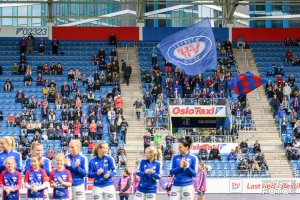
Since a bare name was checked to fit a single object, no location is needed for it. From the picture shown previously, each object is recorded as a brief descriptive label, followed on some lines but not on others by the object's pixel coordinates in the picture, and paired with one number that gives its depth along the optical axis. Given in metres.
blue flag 50.97
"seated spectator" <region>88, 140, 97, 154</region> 46.53
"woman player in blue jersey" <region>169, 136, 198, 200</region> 20.09
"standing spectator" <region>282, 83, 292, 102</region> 53.83
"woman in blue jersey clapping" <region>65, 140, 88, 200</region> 19.92
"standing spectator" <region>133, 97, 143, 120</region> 52.09
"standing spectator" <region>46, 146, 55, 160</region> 45.38
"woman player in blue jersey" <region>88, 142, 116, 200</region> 19.92
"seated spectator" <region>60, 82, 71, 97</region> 53.03
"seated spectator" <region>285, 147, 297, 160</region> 48.28
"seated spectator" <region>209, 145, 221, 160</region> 47.19
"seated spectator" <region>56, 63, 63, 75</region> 55.74
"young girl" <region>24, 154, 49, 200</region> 19.58
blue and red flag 52.29
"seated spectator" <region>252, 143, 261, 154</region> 48.09
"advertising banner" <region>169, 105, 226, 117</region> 52.78
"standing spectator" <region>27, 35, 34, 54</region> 58.22
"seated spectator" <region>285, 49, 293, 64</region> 58.94
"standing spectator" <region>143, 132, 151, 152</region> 48.59
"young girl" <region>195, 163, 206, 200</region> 28.03
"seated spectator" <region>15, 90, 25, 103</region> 52.00
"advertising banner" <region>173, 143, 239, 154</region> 48.88
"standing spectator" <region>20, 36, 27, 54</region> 57.97
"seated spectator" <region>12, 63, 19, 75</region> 55.66
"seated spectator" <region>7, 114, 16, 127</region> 49.75
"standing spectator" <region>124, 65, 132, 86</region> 55.66
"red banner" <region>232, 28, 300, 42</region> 61.75
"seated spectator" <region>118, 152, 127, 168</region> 45.44
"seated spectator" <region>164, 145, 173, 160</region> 46.78
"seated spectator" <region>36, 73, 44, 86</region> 54.41
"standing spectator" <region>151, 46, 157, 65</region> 58.09
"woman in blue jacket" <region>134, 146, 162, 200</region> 19.97
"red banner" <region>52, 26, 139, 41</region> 60.69
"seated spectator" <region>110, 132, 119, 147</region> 48.53
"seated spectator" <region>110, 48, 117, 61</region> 57.90
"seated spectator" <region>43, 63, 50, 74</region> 55.59
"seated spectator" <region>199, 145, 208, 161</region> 46.94
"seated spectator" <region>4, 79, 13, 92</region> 53.56
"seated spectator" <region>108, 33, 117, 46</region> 59.94
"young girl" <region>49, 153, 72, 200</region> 19.52
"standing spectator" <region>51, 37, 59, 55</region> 58.31
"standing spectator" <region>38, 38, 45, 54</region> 58.22
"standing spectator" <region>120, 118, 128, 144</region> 49.34
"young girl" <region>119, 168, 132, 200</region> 26.42
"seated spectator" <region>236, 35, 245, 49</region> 60.69
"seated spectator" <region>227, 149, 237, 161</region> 47.25
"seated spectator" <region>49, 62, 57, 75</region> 55.69
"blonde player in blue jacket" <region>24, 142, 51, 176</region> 19.83
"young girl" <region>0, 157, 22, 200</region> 19.66
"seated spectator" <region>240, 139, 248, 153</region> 48.29
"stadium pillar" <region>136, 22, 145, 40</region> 60.88
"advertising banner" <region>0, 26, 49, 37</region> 59.66
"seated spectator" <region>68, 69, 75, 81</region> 55.03
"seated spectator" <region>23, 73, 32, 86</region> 54.41
